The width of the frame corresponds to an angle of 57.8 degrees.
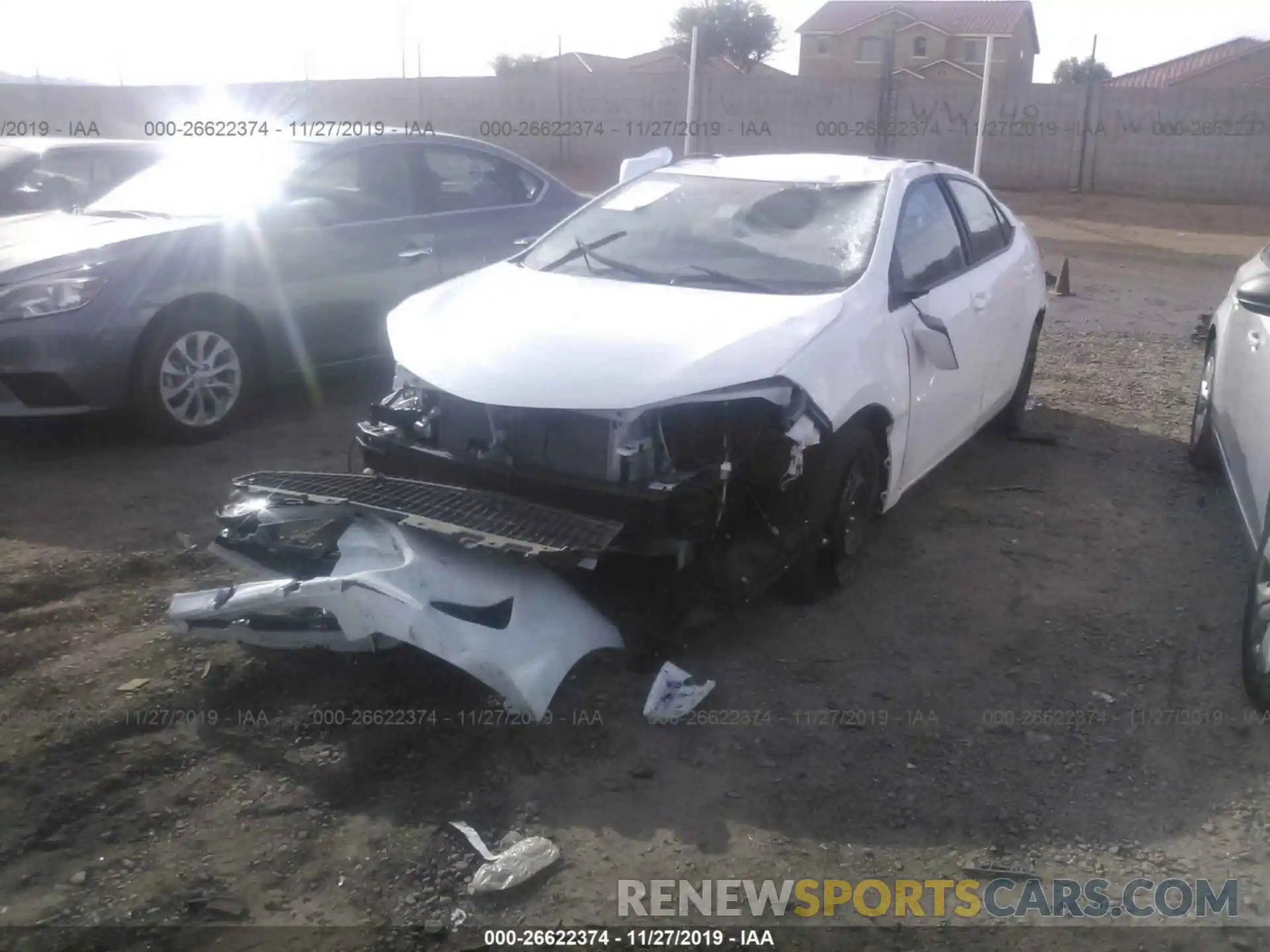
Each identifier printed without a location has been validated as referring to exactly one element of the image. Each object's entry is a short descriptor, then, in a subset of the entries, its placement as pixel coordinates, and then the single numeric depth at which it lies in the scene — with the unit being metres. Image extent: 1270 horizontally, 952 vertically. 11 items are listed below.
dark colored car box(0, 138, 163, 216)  8.47
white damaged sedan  3.49
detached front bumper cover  3.31
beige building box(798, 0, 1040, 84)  50.47
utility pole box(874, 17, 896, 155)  21.75
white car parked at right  3.71
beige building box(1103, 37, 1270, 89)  43.09
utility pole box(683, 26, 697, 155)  16.31
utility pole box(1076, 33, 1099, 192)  22.19
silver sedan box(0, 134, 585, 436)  5.45
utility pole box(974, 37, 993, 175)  16.36
